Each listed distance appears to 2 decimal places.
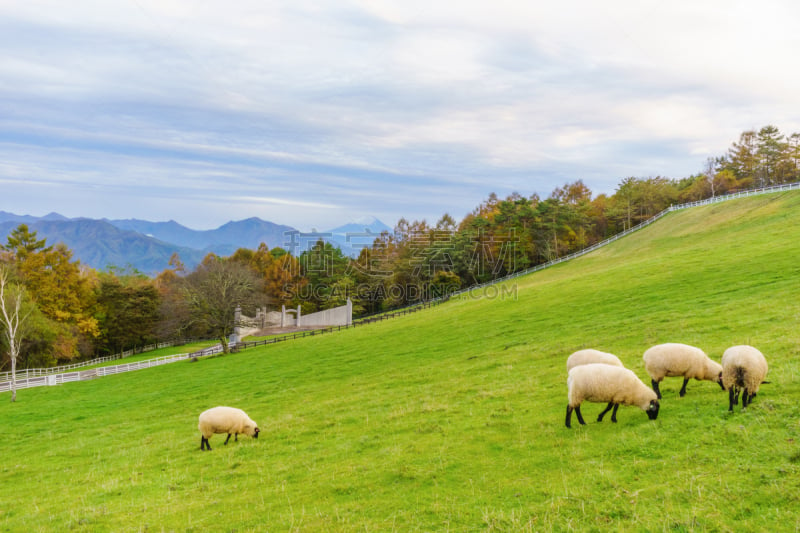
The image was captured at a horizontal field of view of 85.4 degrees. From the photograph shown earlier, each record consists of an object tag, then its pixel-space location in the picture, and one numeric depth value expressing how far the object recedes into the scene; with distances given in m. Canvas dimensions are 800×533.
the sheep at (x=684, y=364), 10.45
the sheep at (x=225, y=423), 14.04
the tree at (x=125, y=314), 72.44
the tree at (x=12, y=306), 46.44
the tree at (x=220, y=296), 52.34
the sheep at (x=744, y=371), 8.88
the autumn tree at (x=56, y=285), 60.50
